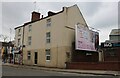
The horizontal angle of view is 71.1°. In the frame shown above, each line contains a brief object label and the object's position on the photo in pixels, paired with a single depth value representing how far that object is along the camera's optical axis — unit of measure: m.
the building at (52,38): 11.71
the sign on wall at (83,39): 11.68
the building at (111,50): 13.81
